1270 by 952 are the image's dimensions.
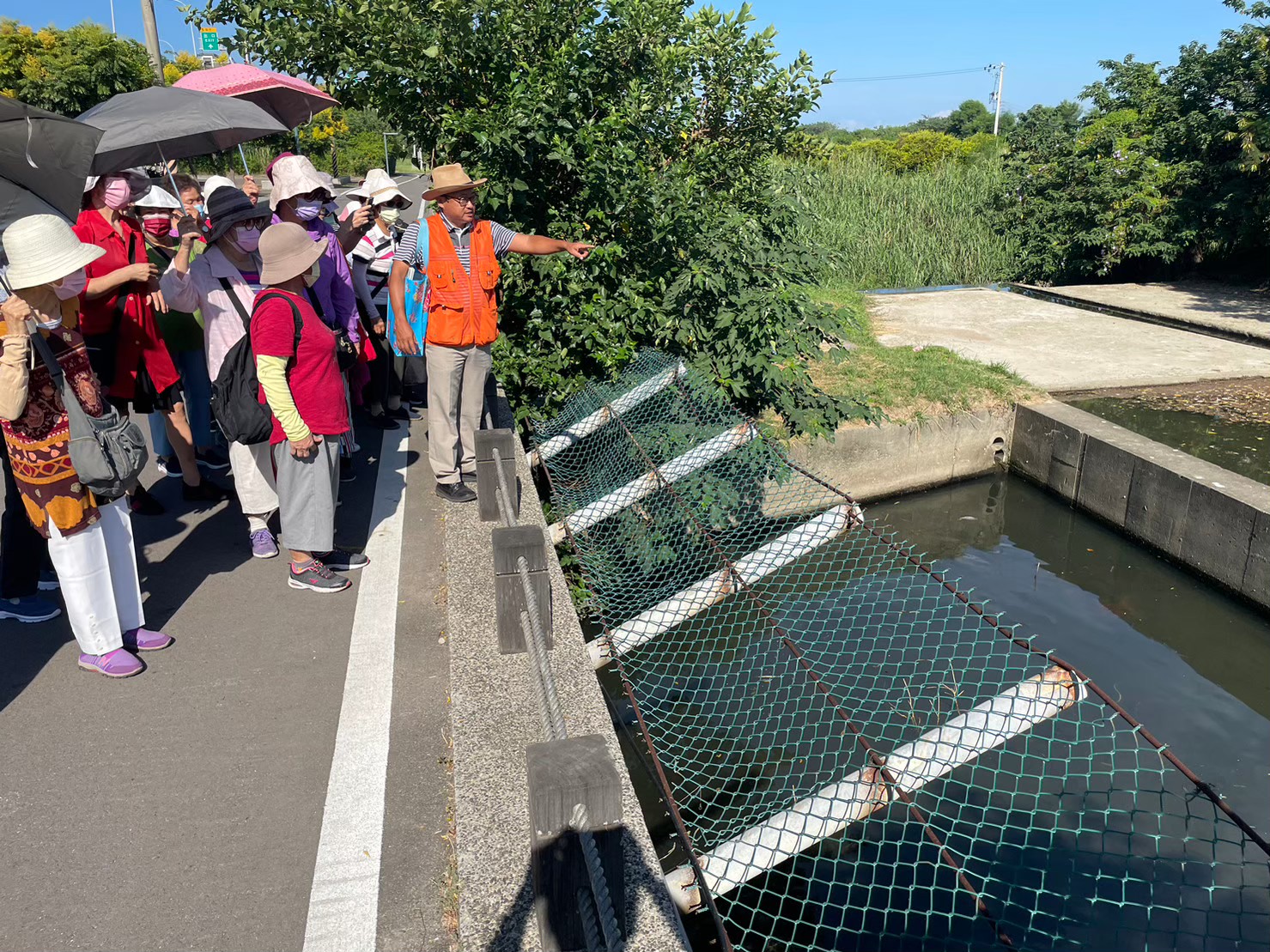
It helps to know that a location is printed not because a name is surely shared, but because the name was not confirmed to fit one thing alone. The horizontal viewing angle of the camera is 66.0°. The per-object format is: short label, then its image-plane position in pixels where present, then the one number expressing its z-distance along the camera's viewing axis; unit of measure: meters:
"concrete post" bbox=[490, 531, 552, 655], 3.42
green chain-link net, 4.32
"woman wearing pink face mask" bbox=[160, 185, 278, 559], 4.55
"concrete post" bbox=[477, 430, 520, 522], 4.31
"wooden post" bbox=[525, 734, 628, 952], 2.00
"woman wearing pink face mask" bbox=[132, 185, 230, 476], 5.48
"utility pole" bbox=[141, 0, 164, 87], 14.98
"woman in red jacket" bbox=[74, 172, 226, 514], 4.89
